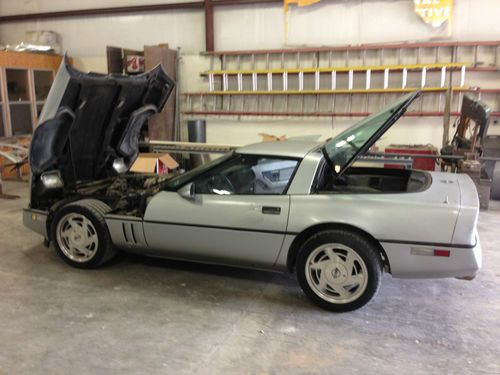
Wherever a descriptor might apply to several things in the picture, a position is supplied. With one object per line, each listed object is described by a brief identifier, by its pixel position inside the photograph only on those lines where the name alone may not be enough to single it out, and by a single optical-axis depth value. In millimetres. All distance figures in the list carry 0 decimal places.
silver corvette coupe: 3025
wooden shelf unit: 9031
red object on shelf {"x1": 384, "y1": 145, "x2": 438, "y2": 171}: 6770
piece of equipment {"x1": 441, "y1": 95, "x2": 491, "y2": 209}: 5875
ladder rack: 7539
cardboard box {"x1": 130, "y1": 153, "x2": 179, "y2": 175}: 7520
